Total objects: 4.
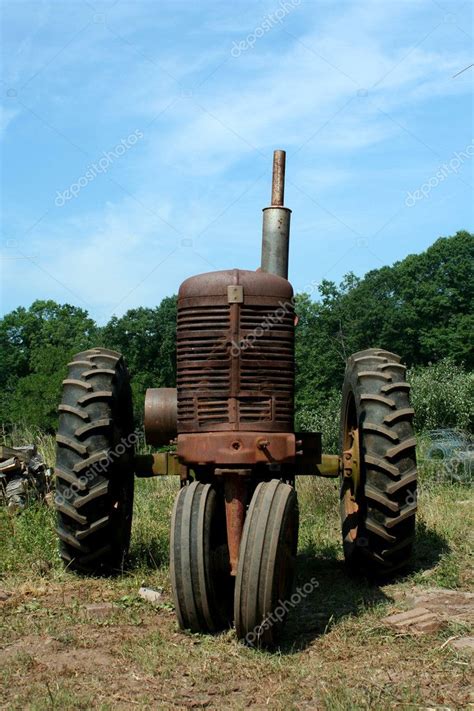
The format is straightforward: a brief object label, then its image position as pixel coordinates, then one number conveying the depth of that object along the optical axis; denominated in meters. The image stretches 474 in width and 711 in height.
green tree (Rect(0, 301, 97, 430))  41.81
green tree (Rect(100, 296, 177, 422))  46.47
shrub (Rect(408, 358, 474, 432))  28.06
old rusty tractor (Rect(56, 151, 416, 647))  5.43
